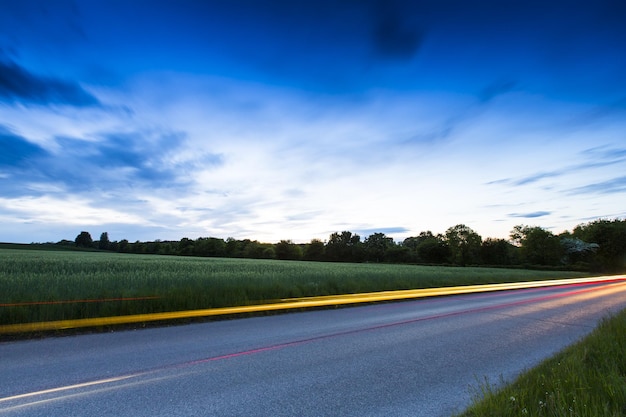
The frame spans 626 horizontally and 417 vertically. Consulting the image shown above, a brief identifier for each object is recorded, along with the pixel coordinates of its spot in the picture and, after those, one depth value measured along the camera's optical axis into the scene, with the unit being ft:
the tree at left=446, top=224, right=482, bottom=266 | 284.00
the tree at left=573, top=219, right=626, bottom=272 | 223.30
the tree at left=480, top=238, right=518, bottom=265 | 273.54
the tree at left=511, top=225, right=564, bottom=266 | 242.21
